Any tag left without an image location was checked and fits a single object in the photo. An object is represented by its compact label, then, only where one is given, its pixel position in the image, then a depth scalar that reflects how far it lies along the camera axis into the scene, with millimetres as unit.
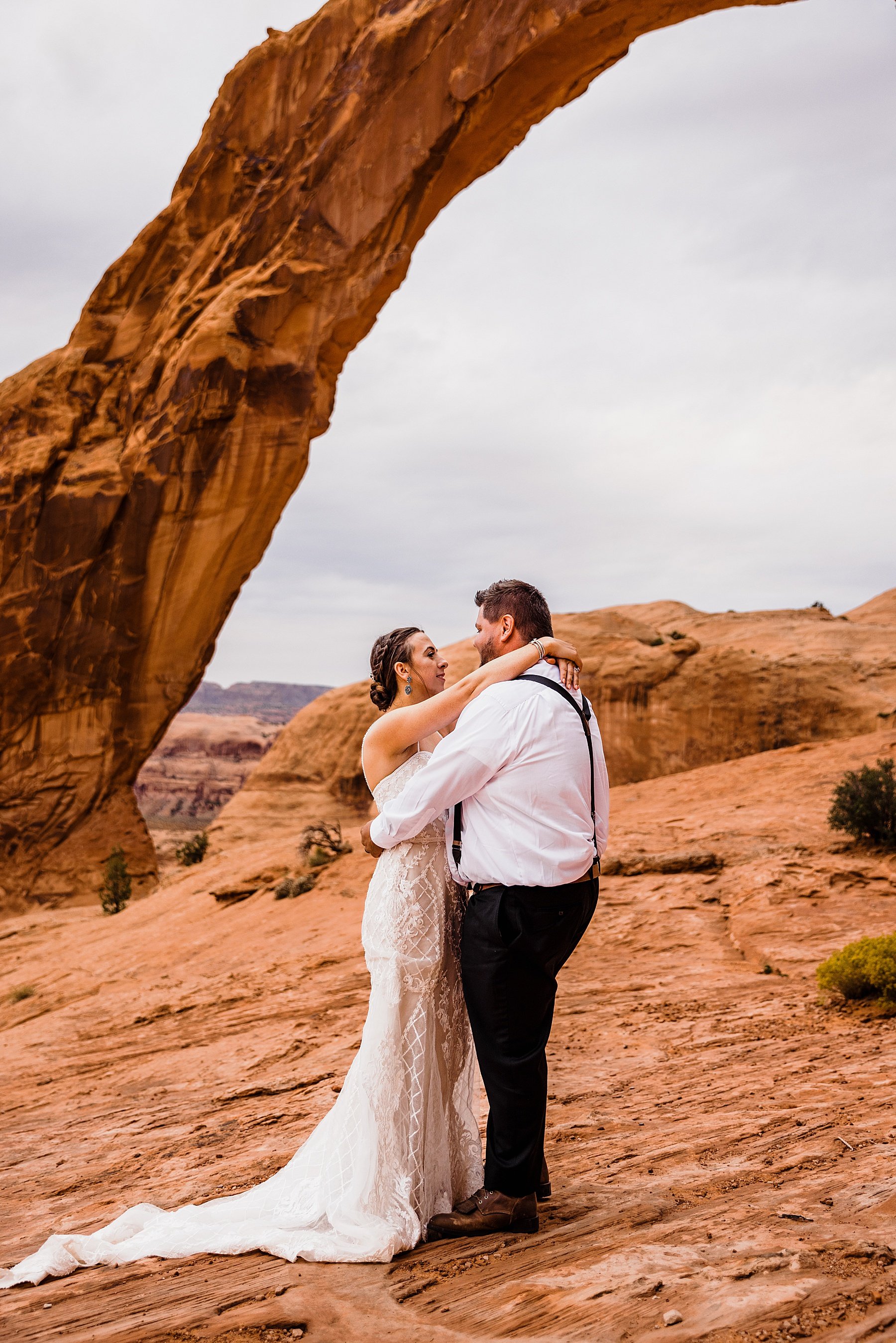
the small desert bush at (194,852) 16703
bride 3018
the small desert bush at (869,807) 8758
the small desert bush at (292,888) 10769
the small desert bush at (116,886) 13836
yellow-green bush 5387
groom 2900
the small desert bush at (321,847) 11695
